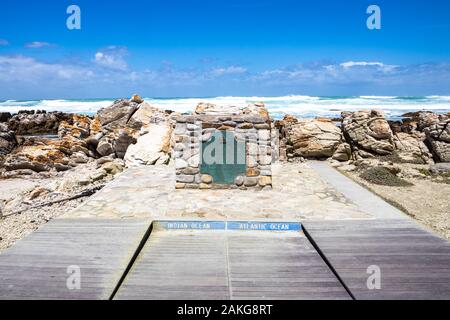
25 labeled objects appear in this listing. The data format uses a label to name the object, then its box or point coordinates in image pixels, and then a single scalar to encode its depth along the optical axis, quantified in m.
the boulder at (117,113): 17.62
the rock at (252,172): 8.26
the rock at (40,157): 14.26
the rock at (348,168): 12.06
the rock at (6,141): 17.23
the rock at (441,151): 12.95
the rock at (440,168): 11.95
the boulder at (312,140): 12.80
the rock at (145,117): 16.09
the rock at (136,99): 18.72
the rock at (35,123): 29.38
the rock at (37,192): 10.20
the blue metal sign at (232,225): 6.04
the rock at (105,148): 15.09
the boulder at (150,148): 12.23
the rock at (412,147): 13.45
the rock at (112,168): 12.51
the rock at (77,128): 16.77
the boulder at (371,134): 13.29
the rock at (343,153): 12.91
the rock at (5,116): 32.19
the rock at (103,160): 14.02
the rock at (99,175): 11.77
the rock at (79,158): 14.96
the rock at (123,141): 13.96
